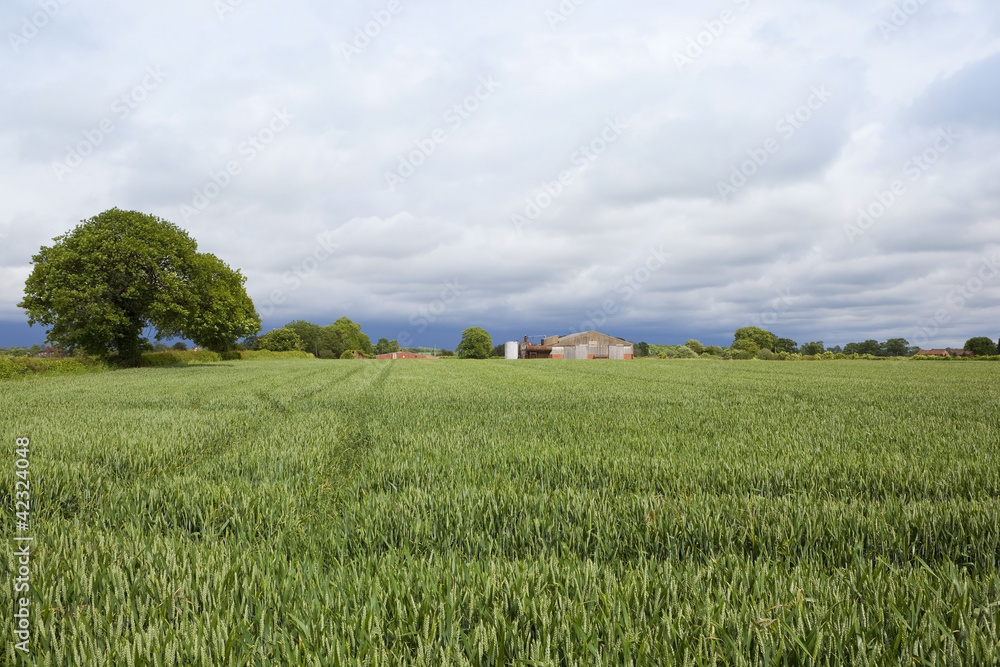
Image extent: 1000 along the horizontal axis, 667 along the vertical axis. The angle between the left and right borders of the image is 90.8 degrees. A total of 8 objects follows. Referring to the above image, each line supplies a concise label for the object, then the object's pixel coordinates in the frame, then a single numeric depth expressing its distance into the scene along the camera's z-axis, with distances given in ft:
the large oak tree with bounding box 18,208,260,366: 106.63
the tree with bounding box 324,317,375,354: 490.90
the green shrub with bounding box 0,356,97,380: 84.64
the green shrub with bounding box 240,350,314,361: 256.73
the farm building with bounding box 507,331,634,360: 414.00
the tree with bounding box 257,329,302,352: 413.59
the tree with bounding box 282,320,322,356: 458.09
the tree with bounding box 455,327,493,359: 488.44
